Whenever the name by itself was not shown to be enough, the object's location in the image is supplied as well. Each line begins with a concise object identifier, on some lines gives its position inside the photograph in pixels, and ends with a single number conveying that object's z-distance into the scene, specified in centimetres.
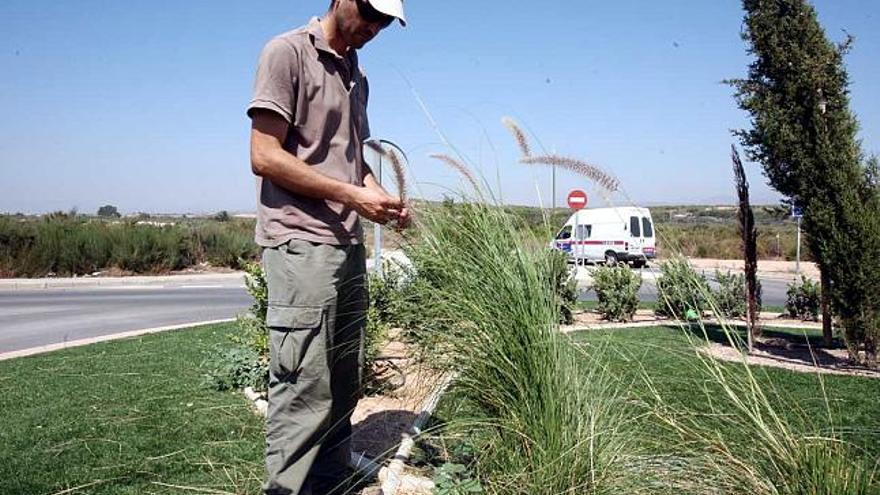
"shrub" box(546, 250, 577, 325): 257
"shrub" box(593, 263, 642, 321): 1055
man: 228
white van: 2516
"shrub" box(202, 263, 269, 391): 500
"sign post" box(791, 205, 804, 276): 672
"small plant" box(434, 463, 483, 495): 216
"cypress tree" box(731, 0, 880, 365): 617
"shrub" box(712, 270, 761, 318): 993
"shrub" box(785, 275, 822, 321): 1083
